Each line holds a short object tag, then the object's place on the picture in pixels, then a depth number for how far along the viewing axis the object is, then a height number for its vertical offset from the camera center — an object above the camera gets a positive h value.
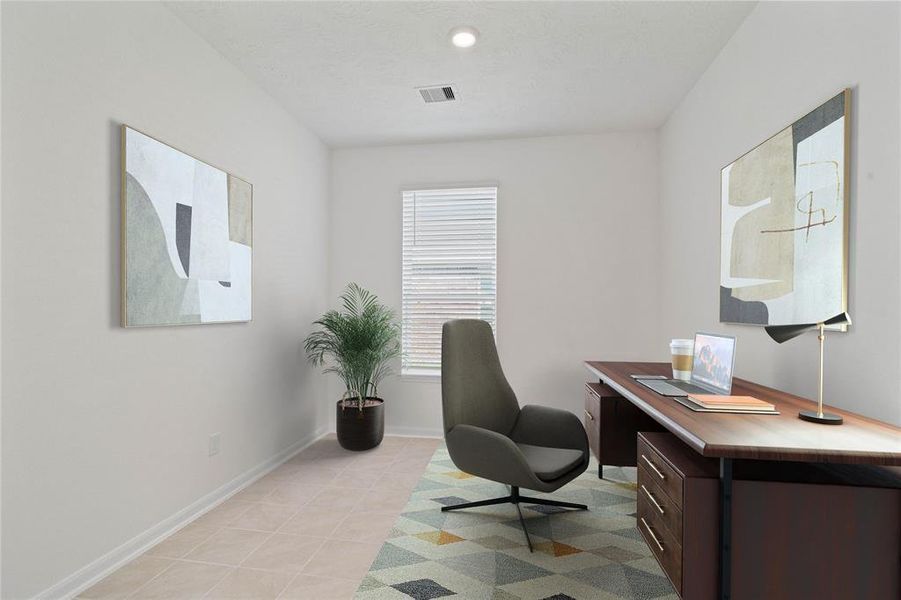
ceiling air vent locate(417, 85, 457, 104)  3.15 +1.40
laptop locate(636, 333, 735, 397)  1.87 -0.32
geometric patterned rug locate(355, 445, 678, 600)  1.92 -1.22
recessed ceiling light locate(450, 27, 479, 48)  2.46 +1.40
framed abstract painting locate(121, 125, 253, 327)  2.14 +0.28
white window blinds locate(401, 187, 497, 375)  4.15 +0.27
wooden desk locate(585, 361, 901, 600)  1.20 -0.56
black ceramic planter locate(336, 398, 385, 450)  3.66 -1.05
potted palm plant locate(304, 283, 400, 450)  3.65 -0.52
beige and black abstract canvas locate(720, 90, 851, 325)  1.68 +0.32
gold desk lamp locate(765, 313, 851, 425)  1.44 -0.12
